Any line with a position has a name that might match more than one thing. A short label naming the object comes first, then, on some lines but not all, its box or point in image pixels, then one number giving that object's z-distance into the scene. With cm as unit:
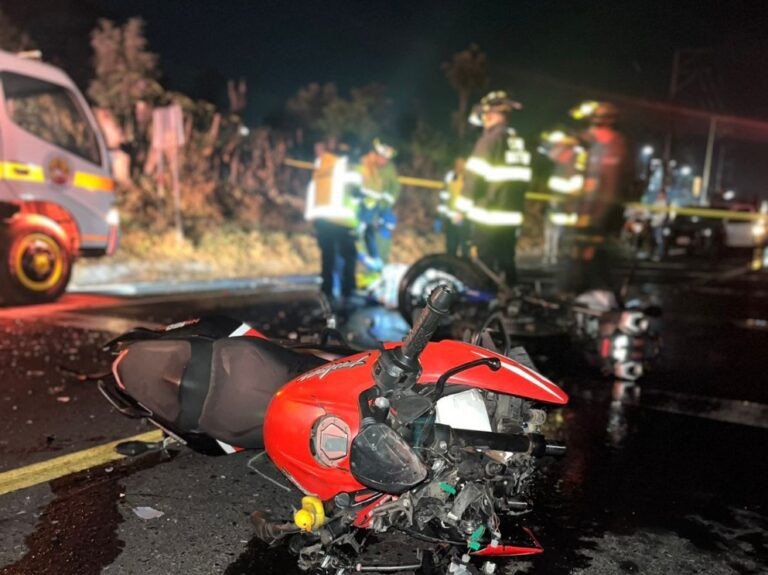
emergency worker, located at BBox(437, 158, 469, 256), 1134
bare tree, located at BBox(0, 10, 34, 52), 1639
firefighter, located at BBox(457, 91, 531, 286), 648
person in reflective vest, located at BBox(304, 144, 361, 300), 877
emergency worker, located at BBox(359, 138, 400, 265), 941
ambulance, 802
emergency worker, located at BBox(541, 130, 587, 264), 802
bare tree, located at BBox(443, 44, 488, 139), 2903
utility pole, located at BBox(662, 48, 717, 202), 3062
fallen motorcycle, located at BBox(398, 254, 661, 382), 533
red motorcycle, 219
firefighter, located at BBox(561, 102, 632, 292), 763
